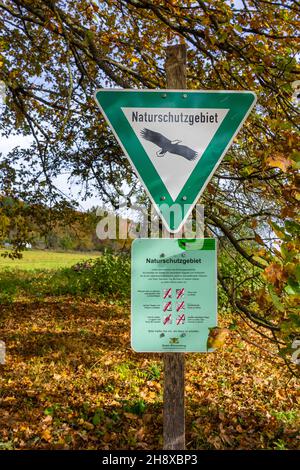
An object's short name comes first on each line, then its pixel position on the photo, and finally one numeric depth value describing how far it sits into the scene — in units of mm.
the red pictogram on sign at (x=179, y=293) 2361
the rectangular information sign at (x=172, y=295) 2357
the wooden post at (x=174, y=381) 2559
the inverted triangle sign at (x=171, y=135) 2361
